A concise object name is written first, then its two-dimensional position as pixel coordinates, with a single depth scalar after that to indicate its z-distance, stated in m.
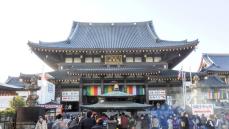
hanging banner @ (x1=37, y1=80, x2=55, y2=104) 15.64
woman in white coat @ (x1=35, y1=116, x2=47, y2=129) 9.06
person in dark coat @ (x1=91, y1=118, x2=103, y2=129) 7.00
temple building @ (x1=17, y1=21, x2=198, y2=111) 18.51
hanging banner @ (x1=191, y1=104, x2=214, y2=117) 12.78
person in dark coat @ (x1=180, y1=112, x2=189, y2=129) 11.02
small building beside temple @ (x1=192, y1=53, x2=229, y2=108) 24.35
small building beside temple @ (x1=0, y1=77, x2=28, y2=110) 16.25
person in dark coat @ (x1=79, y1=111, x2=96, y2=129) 7.37
